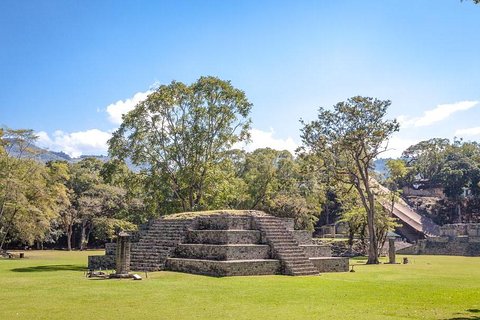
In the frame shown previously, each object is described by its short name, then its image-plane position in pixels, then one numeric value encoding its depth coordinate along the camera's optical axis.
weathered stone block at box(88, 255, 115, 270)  23.44
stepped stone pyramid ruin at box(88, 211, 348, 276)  20.95
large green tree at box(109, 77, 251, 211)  31.55
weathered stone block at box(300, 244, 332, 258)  23.92
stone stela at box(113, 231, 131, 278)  18.95
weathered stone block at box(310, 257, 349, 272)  23.08
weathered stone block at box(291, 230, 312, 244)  24.74
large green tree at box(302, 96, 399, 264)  33.47
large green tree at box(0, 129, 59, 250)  35.69
